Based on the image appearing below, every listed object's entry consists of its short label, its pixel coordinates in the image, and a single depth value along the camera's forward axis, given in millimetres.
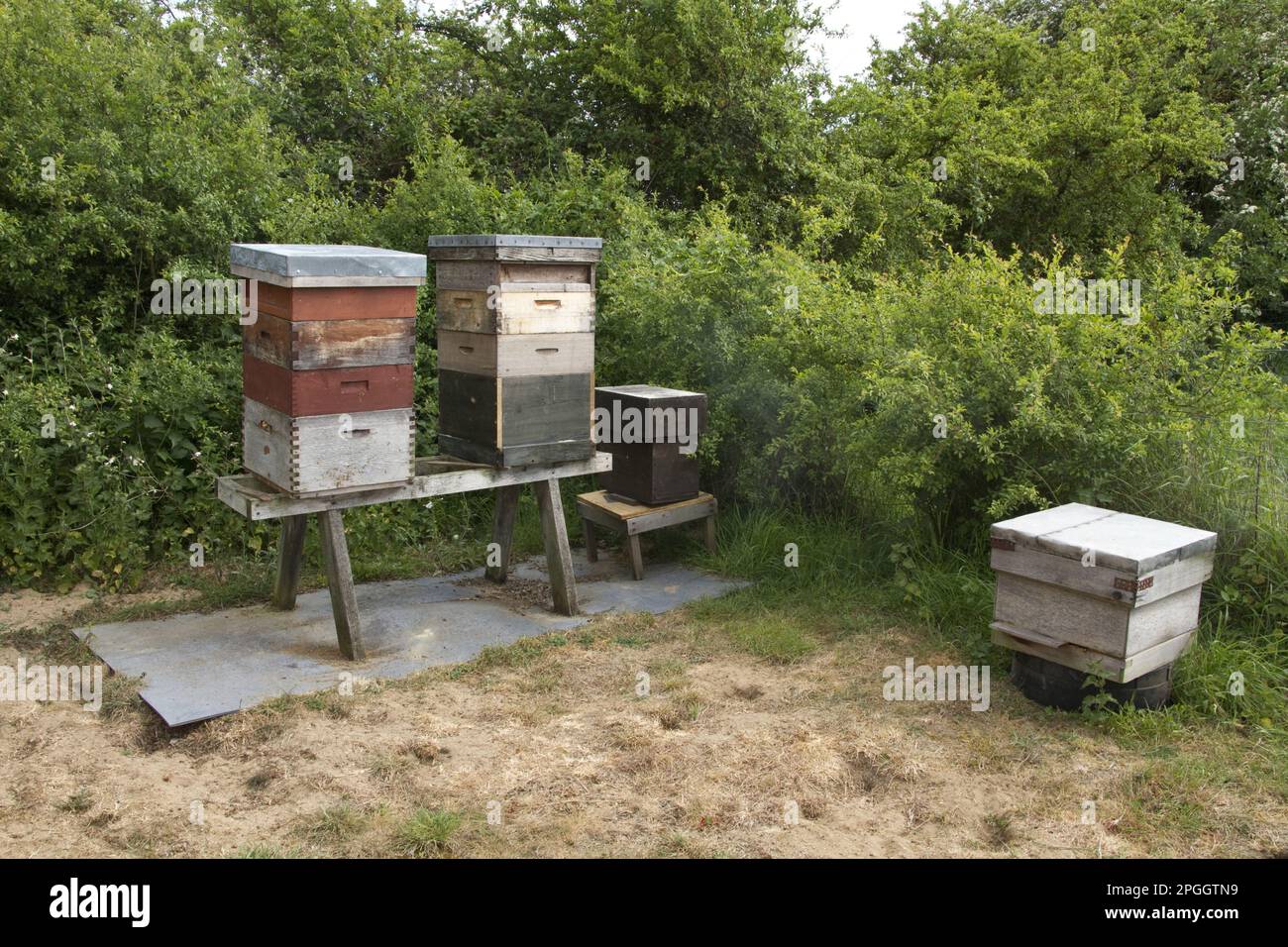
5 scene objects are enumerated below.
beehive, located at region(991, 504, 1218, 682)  4207
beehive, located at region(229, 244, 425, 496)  4508
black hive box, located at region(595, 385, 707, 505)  6301
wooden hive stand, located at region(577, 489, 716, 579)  6371
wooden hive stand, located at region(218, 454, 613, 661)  4871
